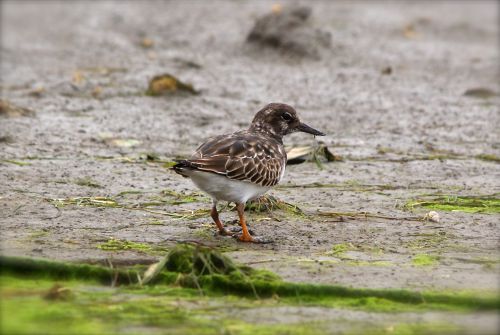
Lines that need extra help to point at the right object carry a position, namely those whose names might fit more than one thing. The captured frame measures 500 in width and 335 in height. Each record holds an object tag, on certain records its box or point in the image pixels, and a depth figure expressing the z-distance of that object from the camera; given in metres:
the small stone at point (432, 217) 14.92
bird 13.82
